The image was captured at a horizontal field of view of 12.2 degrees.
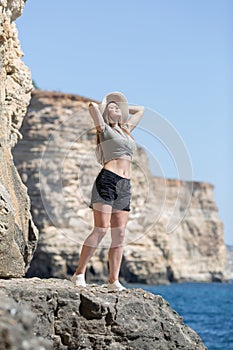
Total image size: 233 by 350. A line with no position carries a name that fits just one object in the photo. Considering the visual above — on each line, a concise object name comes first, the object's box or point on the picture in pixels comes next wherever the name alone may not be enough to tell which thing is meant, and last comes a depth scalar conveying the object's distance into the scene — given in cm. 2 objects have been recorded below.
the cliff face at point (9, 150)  948
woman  915
